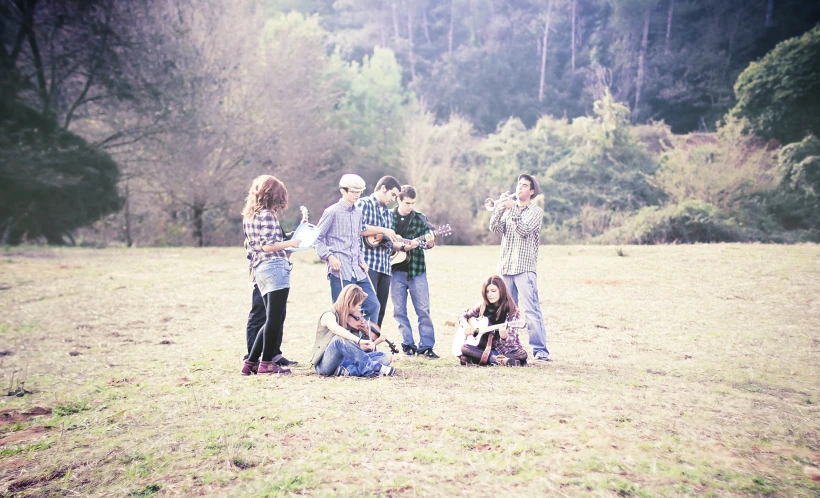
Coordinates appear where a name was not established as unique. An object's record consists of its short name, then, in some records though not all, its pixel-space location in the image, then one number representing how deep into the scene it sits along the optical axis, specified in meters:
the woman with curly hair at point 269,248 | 5.92
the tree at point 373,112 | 37.00
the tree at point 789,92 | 29.98
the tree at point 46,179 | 21.05
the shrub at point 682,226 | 22.11
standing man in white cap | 6.48
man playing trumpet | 7.34
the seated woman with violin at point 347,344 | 6.09
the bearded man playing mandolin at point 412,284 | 7.51
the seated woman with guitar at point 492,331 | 6.77
